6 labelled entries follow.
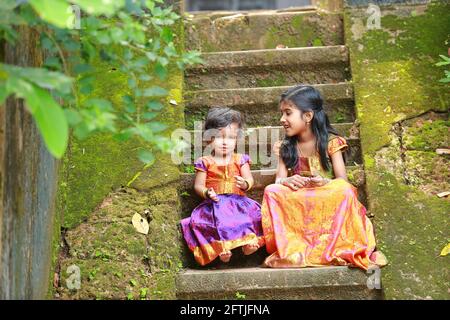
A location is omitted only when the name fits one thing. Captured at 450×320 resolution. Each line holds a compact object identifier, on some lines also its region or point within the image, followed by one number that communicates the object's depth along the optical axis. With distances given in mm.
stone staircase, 3188
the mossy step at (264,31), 4816
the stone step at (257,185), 3734
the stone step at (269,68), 4523
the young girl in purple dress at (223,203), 3439
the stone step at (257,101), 4266
